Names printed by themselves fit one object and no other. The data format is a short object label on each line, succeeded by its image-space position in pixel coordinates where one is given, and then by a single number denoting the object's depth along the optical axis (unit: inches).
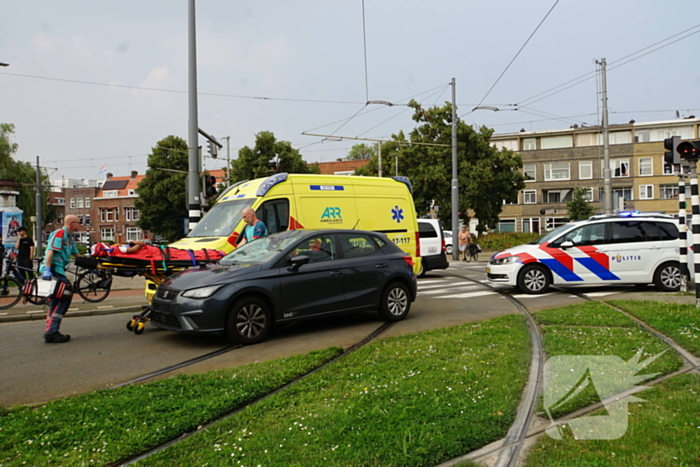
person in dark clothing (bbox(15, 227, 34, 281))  547.6
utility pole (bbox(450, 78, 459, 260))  1175.0
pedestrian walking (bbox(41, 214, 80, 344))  315.9
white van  735.7
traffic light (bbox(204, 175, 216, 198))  579.5
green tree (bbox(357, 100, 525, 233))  1443.2
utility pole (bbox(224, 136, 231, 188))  2044.8
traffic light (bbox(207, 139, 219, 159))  689.6
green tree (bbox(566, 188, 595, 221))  1711.4
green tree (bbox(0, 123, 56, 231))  1728.6
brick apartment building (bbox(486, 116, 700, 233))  2198.6
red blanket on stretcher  315.6
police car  506.9
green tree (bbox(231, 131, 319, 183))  1769.2
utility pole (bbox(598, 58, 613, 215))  1035.3
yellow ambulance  438.9
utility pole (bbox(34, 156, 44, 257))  1484.5
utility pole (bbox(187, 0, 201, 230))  560.1
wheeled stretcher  316.8
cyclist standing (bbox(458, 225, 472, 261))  1117.2
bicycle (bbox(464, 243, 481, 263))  1154.7
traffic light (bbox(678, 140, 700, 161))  401.4
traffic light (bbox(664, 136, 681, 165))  417.1
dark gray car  298.8
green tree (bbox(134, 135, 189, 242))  2180.5
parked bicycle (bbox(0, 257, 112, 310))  464.8
